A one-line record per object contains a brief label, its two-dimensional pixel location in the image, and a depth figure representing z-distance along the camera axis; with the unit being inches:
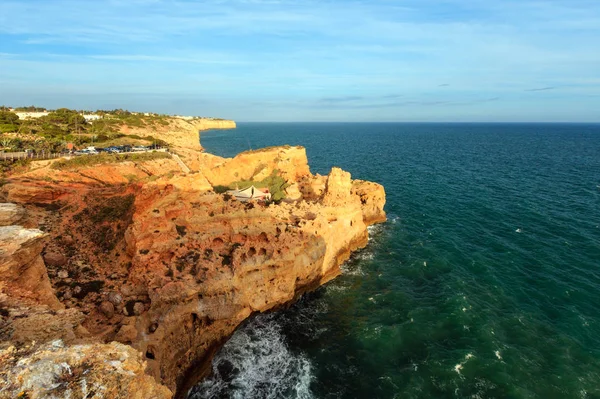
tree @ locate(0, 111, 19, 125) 3035.2
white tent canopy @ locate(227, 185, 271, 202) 1600.6
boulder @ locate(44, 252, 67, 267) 1014.4
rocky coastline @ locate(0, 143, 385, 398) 408.5
